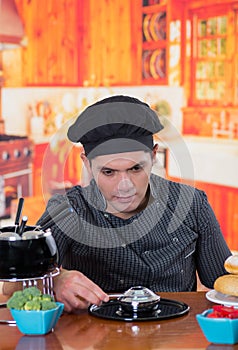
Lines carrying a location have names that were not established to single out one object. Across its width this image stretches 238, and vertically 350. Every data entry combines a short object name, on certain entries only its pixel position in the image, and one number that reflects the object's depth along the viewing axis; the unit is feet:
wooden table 7.24
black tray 7.86
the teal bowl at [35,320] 7.42
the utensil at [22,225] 7.87
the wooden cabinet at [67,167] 26.82
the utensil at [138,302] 7.97
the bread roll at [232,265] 8.30
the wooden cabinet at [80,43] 26.56
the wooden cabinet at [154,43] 25.06
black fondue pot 7.74
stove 25.69
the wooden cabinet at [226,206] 23.46
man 8.93
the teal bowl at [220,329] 7.17
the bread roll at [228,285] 8.12
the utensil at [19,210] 8.09
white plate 8.07
